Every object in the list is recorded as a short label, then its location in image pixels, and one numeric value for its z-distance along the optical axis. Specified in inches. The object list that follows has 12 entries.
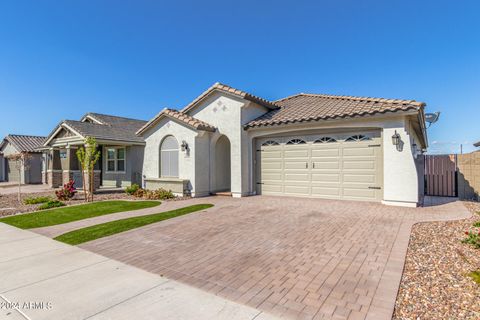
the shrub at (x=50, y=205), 444.7
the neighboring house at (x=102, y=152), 717.3
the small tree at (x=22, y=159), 570.7
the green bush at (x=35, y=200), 509.6
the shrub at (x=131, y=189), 618.1
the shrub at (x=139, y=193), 579.4
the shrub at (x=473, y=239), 209.6
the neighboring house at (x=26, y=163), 1010.7
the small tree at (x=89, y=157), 533.7
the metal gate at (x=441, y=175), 535.8
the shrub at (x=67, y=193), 563.8
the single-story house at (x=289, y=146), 403.2
